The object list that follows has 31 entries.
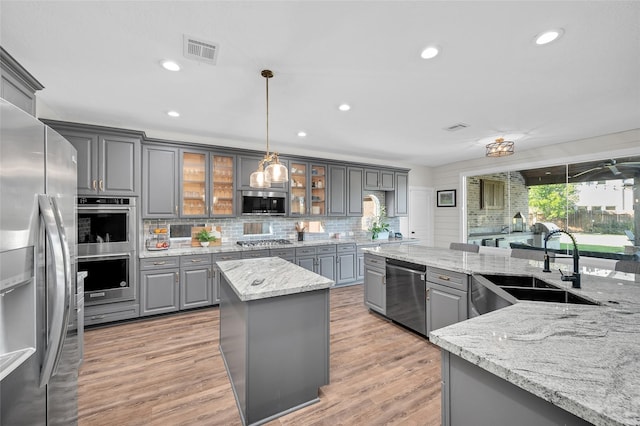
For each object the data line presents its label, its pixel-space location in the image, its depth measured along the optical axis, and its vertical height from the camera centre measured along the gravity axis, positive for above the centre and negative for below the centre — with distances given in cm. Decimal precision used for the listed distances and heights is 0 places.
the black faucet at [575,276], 183 -44
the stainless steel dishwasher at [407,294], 301 -95
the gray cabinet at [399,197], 621 +37
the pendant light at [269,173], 245 +37
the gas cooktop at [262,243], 438 -50
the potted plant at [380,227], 597 -30
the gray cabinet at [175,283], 355 -95
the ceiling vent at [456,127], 383 +124
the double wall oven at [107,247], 323 -41
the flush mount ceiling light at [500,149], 377 +90
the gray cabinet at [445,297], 257 -84
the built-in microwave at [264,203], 447 +18
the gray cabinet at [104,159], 322 +68
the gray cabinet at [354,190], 554 +47
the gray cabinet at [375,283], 354 -94
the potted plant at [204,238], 424 -38
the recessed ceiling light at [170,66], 227 +125
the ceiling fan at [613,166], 410 +74
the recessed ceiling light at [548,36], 189 +125
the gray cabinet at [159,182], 376 +45
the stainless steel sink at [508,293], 183 -58
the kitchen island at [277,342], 182 -92
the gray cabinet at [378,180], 577 +72
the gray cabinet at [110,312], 326 -122
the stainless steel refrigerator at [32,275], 89 -22
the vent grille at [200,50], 199 +125
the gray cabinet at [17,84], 200 +104
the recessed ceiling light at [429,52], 208 +126
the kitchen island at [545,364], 77 -51
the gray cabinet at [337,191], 532 +44
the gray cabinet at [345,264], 509 -95
